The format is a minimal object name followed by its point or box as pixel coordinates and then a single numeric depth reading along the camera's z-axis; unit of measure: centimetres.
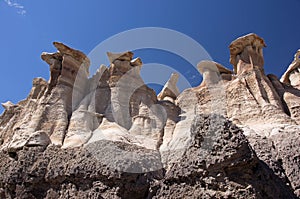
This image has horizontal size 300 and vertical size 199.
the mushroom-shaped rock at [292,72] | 1546
